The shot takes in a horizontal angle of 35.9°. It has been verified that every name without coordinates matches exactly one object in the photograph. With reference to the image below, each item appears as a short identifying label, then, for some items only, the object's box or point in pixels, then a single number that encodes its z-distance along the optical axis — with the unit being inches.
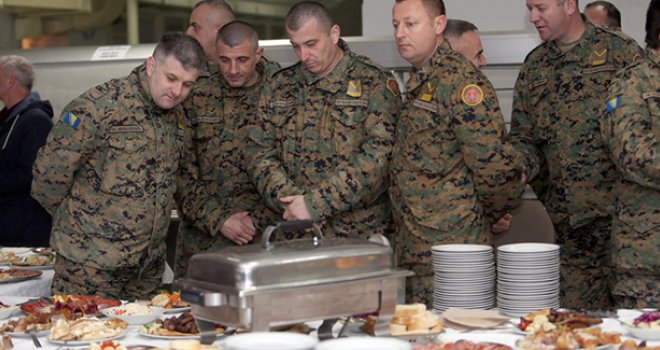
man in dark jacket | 219.1
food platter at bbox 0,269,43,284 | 154.0
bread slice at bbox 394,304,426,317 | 101.9
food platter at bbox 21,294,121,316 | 119.9
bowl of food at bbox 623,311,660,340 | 98.6
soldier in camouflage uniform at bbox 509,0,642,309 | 162.6
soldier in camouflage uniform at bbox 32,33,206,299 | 151.9
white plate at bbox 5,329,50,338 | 108.7
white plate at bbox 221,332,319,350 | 77.7
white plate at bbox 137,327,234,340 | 104.3
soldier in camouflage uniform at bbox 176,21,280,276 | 174.1
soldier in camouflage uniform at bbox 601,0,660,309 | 130.3
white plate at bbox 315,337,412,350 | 76.8
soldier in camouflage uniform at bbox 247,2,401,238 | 153.6
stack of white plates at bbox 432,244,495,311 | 120.0
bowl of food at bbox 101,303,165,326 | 114.0
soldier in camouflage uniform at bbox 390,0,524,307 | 147.6
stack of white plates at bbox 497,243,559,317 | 115.0
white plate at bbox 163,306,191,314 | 120.3
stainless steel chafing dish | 90.6
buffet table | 102.1
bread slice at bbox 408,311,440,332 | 101.4
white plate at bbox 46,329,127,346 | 104.7
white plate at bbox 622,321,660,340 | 98.3
